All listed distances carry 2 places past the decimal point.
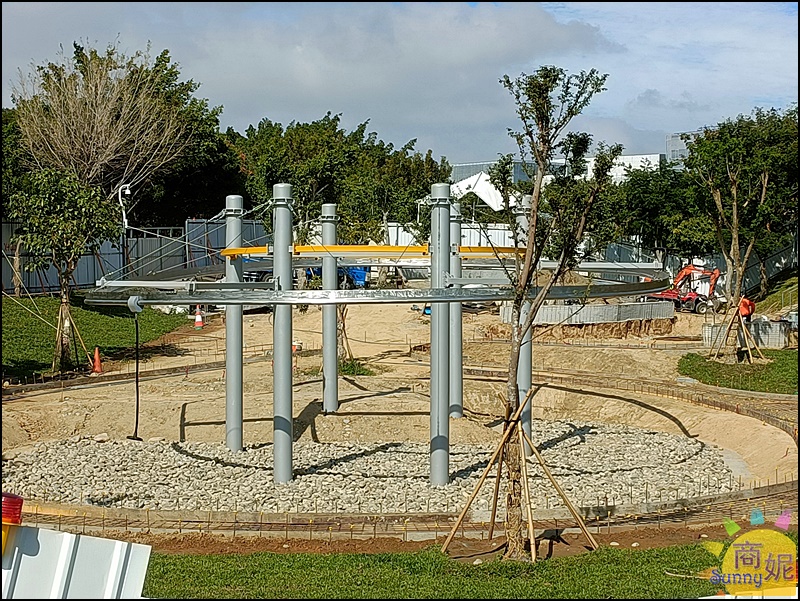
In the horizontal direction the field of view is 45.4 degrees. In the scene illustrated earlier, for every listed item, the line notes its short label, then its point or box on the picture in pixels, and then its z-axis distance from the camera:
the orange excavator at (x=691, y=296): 32.91
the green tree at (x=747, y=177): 25.74
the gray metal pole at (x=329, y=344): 16.31
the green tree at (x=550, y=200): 9.15
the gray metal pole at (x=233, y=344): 14.73
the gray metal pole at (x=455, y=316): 15.16
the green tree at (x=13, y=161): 27.52
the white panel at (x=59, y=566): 5.36
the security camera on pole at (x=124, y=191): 35.22
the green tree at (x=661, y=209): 37.00
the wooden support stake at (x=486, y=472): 9.15
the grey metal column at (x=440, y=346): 12.20
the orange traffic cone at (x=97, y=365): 22.17
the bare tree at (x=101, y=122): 36.03
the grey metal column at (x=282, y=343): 12.53
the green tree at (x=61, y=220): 21.66
